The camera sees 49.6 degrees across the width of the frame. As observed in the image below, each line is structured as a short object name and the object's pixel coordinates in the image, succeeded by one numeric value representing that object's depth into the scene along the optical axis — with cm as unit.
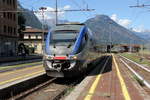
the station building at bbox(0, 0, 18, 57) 3127
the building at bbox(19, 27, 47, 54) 5084
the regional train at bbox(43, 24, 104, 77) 843
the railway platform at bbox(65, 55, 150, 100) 578
